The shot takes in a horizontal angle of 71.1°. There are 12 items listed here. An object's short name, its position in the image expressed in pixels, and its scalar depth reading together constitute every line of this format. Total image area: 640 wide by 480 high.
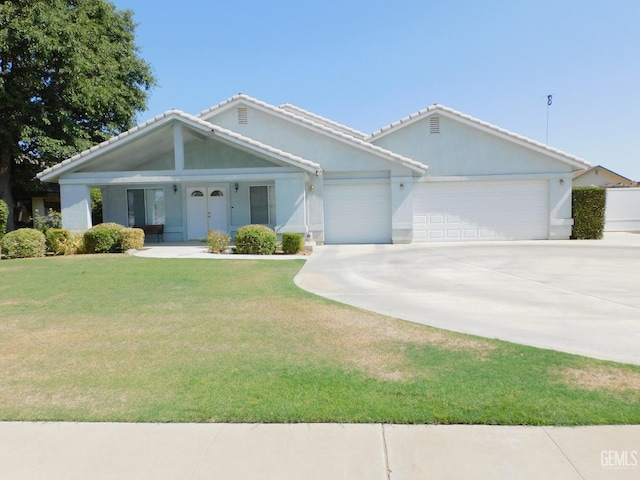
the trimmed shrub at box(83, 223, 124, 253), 15.42
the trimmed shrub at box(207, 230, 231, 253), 15.23
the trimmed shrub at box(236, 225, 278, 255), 14.98
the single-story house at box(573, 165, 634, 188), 37.56
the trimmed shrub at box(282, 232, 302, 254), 15.15
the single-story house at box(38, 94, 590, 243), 17.61
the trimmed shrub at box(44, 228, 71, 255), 15.45
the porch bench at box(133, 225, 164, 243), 19.28
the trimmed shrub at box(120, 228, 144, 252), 15.62
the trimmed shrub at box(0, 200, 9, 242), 17.53
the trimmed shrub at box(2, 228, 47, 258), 14.75
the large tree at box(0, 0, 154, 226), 19.41
